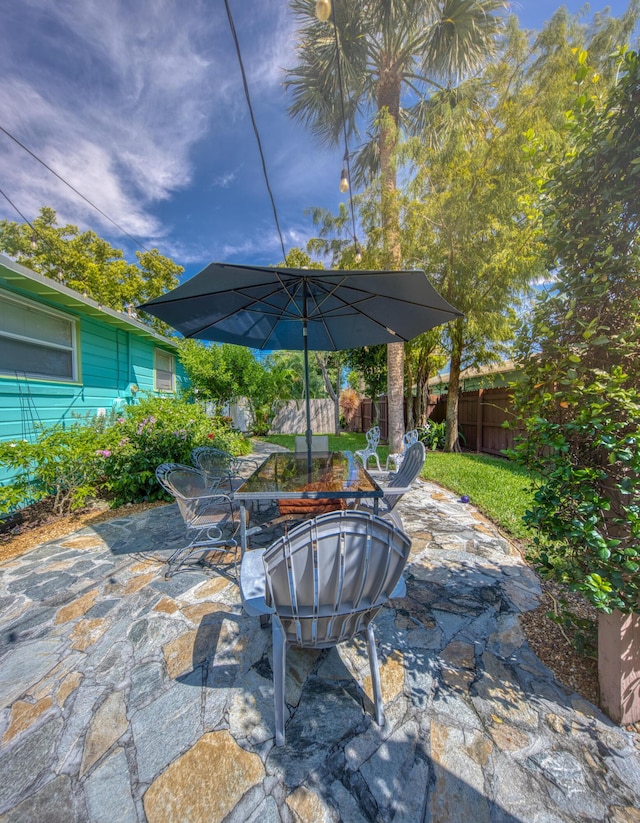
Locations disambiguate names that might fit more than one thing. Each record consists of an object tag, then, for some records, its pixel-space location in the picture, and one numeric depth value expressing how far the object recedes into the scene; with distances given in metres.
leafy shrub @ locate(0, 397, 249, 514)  3.84
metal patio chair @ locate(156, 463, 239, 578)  2.69
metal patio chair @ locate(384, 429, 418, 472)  4.33
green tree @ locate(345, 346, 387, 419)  10.21
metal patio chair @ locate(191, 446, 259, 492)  3.90
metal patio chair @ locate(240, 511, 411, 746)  1.32
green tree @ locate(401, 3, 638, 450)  5.92
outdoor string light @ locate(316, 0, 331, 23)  3.09
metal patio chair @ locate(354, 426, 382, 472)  5.50
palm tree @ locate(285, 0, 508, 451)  6.28
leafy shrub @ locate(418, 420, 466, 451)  9.30
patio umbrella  2.47
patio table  2.34
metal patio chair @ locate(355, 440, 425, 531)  2.76
